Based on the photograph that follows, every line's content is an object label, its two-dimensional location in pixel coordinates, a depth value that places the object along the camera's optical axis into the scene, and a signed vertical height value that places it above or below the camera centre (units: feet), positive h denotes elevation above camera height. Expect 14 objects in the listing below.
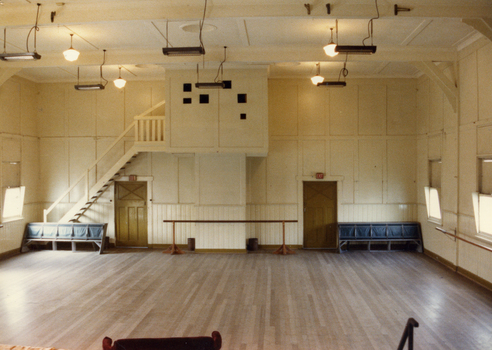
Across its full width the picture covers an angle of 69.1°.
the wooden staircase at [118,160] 35.47 +2.23
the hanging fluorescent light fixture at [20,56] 20.76 +7.33
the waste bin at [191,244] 37.59 -6.68
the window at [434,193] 32.81 -1.34
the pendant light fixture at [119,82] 31.46 +8.72
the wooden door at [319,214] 38.50 -3.70
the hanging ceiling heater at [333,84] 29.76 +7.99
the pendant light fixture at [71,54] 23.39 +8.38
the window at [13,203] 34.78 -2.15
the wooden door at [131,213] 39.40 -3.54
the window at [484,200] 24.67 -1.54
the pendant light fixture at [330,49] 21.67 +8.00
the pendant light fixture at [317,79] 30.83 +8.68
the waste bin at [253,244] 37.40 -6.69
